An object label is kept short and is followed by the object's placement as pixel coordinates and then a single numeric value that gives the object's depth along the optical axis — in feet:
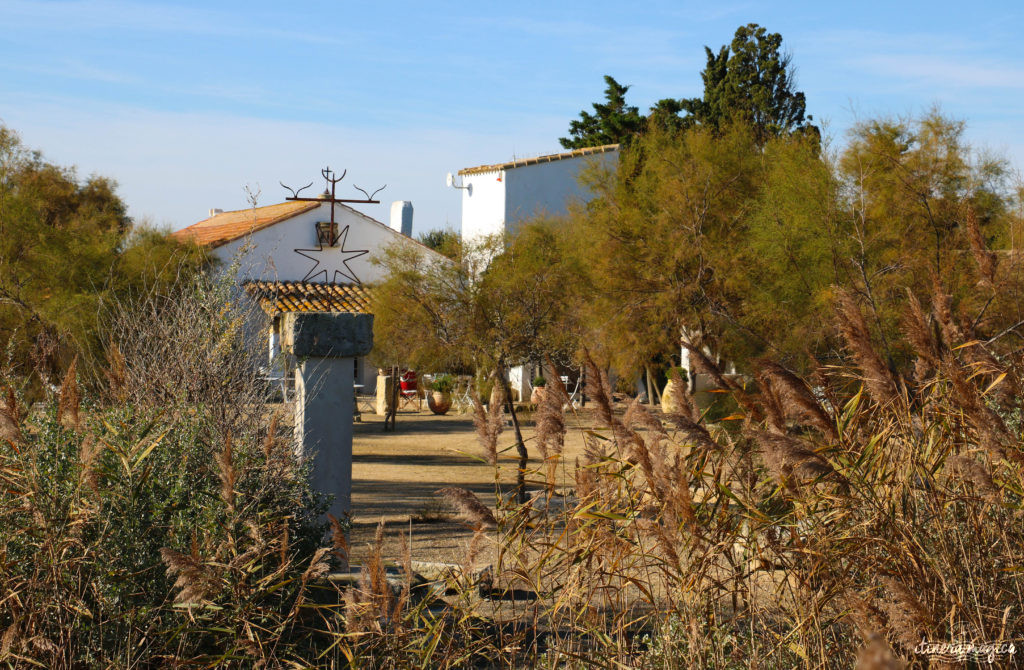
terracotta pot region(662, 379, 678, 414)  65.02
